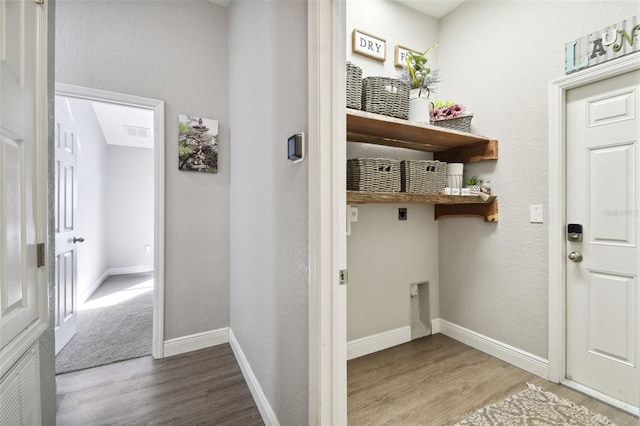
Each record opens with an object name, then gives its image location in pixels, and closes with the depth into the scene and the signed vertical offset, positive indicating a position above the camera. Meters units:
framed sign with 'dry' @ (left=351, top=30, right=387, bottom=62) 2.29 +1.35
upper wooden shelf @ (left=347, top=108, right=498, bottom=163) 1.84 +0.57
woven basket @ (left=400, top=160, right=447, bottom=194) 1.98 +0.25
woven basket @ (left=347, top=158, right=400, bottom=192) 1.80 +0.24
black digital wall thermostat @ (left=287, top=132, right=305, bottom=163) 1.19 +0.27
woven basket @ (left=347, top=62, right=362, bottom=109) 1.76 +0.77
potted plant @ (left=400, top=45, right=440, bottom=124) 2.03 +0.93
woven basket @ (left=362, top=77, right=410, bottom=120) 1.85 +0.76
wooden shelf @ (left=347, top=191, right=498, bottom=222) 1.77 +0.07
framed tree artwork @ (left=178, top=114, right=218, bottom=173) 2.38 +0.58
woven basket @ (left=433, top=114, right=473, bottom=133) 2.27 +0.70
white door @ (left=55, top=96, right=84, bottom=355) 2.27 -0.10
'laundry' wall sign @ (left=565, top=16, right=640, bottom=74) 1.63 +1.00
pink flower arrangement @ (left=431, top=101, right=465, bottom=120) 2.29 +0.81
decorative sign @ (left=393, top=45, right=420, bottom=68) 2.48 +1.34
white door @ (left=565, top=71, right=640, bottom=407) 1.68 -0.16
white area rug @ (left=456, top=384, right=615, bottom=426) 1.58 -1.16
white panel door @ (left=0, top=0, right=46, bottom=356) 0.84 +0.14
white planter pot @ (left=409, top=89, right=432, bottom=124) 2.02 +0.72
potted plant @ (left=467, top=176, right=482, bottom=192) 2.30 +0.23
